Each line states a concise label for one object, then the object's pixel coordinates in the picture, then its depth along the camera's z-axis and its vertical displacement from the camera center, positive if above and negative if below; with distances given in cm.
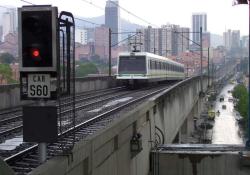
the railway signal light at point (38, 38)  693 +44
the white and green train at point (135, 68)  3584 +18
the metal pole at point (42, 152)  739 -118
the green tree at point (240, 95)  9430 -577
